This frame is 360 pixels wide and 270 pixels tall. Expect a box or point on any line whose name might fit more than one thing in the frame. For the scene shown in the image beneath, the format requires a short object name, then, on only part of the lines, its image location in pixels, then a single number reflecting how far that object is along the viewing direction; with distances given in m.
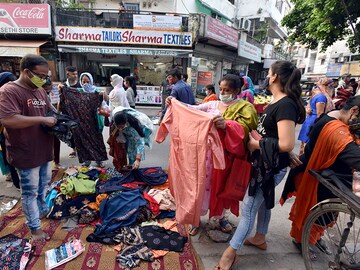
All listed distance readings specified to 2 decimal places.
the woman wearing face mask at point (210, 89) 5.83
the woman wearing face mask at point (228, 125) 1.84
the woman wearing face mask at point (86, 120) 3.66
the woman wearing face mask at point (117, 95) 4.38
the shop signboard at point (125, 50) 10.15
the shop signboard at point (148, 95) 11.27
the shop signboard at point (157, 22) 10.20
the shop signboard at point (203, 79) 13.12
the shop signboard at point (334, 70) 19.00
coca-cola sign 9.48
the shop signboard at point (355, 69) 15.54
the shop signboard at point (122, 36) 10.03
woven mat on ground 2.05
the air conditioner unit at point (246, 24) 17.69
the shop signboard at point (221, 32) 10.79
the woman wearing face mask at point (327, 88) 4.02
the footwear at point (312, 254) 2.09
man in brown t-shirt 1.88
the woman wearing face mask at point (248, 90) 5.02
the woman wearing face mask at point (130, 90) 6.06
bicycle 1.57
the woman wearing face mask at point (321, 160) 1.73
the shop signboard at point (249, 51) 14.75
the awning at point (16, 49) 9.57
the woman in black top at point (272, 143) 1.61
